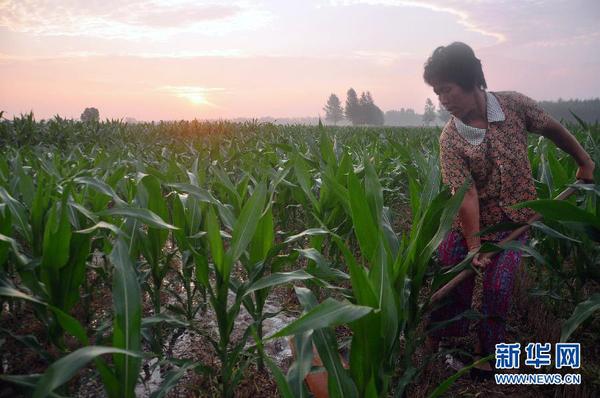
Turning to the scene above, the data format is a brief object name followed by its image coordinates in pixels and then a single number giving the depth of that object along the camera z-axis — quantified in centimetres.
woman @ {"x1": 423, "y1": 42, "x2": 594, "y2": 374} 193
